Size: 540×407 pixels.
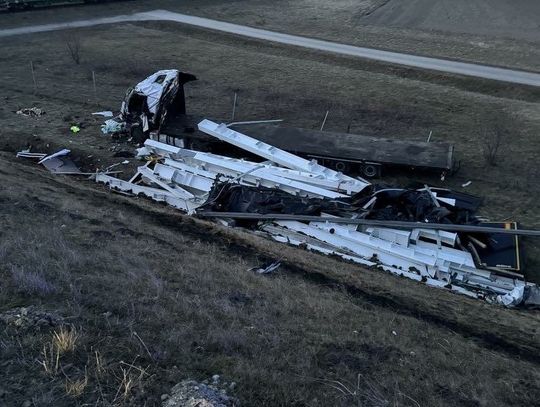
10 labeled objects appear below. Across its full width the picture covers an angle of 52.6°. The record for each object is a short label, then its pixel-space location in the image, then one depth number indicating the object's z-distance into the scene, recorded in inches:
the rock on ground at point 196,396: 197.2
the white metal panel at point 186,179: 573.6
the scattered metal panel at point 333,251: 446.6
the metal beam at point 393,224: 460.1
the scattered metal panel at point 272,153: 562.7
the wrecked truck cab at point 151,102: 685.3
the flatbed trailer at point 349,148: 605.6
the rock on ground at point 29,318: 233.0
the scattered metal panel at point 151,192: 552.1
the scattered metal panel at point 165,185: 563.0
